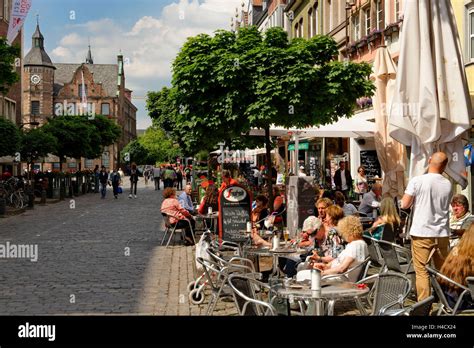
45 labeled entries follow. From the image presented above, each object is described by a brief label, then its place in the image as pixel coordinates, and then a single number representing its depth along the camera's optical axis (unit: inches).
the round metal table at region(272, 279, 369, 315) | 207.9
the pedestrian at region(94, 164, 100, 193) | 1691.6
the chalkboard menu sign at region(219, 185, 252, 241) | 463.8
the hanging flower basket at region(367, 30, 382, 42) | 970.0
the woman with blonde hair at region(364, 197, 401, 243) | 366.0
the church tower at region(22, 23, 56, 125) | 2476.6
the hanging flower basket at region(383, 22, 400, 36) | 894.7
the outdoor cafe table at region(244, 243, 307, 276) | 319.6
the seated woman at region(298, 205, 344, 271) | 299.4
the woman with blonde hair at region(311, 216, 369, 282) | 265.3
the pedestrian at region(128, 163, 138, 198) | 1396.4
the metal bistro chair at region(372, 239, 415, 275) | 292.2
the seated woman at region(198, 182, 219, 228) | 587.8
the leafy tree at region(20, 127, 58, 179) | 1338.6
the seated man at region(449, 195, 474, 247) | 345.1
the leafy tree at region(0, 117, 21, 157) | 1027.3
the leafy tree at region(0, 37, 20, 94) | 831.1
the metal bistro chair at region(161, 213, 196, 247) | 547.7
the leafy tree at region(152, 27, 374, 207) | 481.7
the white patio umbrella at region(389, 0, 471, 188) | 309.4
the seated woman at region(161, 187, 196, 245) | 551.2
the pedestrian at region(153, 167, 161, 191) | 1763.9
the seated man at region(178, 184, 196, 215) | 602.2
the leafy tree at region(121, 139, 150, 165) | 4441.4
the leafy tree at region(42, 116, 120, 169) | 1647.4
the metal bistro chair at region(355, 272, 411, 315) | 205.0
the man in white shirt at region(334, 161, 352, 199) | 785.6
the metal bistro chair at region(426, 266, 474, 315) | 204.5
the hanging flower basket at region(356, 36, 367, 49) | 1025.8
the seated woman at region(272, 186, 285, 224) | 486.0
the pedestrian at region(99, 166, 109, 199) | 1413.3
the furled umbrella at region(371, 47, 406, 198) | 413.7
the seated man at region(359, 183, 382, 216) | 475.2
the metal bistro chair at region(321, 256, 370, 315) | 252.8
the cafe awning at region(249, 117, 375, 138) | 581.0
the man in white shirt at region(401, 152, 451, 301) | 263.3
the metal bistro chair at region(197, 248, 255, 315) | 265.6
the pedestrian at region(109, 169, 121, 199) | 1378.0
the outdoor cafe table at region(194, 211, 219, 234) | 542.0
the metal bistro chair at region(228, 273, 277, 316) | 193.0
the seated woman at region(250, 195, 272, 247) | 482.2
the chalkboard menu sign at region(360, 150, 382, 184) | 868.0
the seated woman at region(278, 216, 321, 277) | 326.6
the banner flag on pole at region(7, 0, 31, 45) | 681.5
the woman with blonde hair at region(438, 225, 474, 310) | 207.8
